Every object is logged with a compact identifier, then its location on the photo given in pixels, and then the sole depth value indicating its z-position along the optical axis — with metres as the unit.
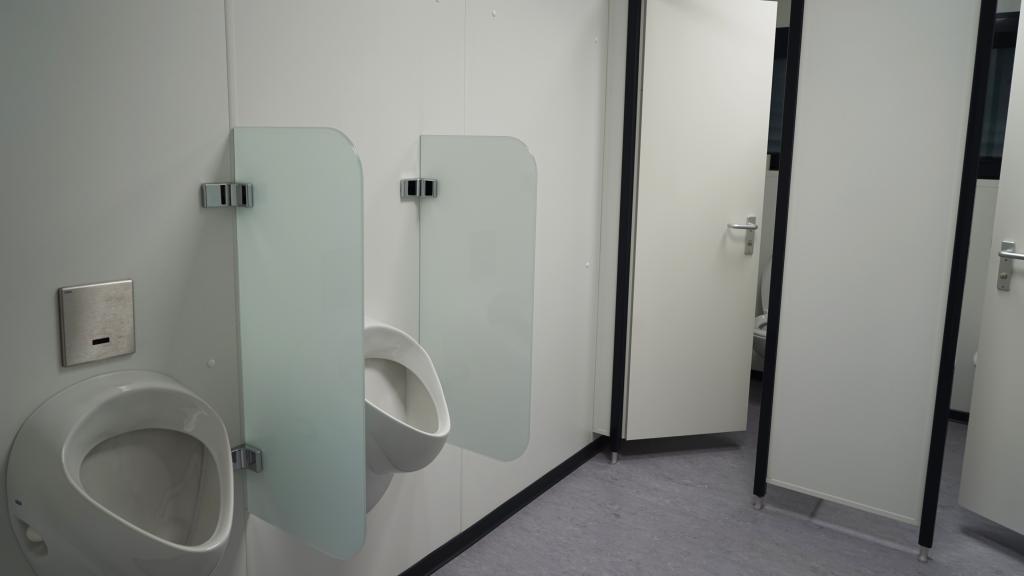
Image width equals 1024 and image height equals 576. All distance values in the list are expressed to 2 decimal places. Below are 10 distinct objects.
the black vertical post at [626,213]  2.67
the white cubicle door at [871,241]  2.13
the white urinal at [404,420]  1.51
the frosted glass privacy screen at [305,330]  1.27
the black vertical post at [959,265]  2.02
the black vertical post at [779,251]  2.32
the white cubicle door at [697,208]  2.71
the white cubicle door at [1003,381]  2.23
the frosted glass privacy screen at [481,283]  1.75
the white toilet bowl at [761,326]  3.41
